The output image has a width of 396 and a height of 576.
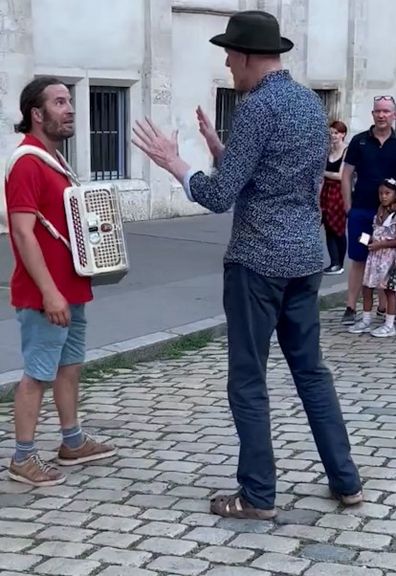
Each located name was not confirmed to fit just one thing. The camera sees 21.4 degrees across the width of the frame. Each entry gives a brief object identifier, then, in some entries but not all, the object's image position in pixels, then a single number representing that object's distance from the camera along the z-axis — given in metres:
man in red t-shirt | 4.54
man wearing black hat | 4.07
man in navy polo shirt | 8.16
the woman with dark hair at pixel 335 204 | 10.72
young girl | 8.15
